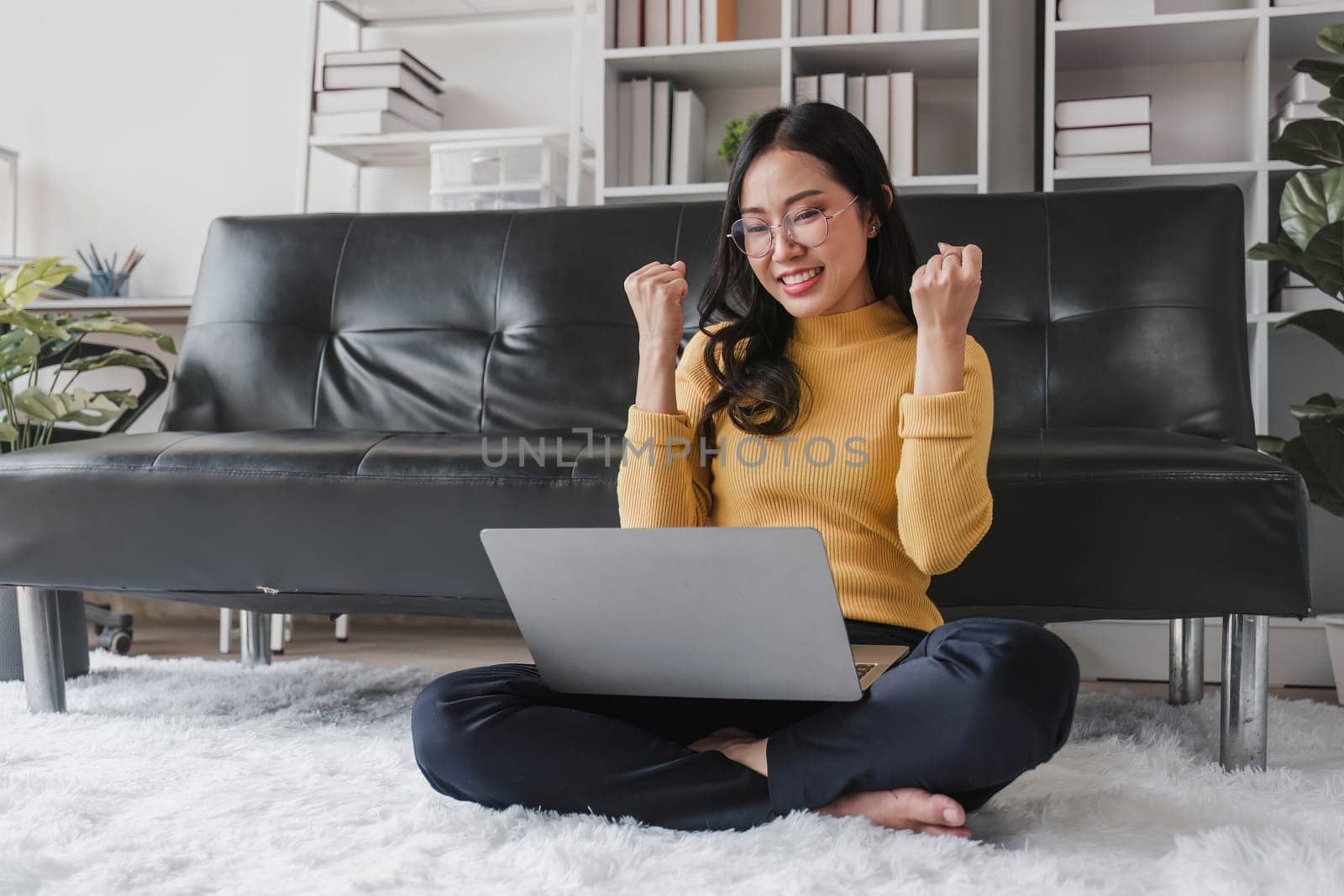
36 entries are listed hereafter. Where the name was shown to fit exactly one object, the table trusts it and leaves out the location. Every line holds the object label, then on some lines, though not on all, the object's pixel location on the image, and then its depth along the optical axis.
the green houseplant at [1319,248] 2.13
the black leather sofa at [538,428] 1.44
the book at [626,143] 2.92
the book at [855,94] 2.79
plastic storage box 2.91
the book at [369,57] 2.96
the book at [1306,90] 2.45
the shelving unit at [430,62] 2.92
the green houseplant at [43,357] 2.27
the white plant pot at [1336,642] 2.20
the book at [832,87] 2.79
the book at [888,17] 2.75
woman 1.09
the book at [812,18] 2.82
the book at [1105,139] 2.60
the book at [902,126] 2.74
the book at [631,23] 2.87
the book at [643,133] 2.90
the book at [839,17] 2.80
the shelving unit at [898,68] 2.76
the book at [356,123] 2.96
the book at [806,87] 2.80
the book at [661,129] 2.89
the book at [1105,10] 2.60
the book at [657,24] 2.85
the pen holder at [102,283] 3.19
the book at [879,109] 2.76
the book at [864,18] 2.78
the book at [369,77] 2.97
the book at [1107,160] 2.61
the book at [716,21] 2.82
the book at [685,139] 2.88
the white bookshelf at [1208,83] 2.51
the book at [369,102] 2.97
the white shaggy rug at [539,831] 1.02
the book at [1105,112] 2.60
